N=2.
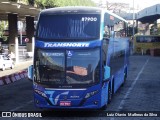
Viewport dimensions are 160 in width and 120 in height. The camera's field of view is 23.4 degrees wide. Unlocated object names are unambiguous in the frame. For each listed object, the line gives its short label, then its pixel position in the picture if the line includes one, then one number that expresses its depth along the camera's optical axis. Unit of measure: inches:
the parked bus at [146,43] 2469.2
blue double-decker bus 522.3
